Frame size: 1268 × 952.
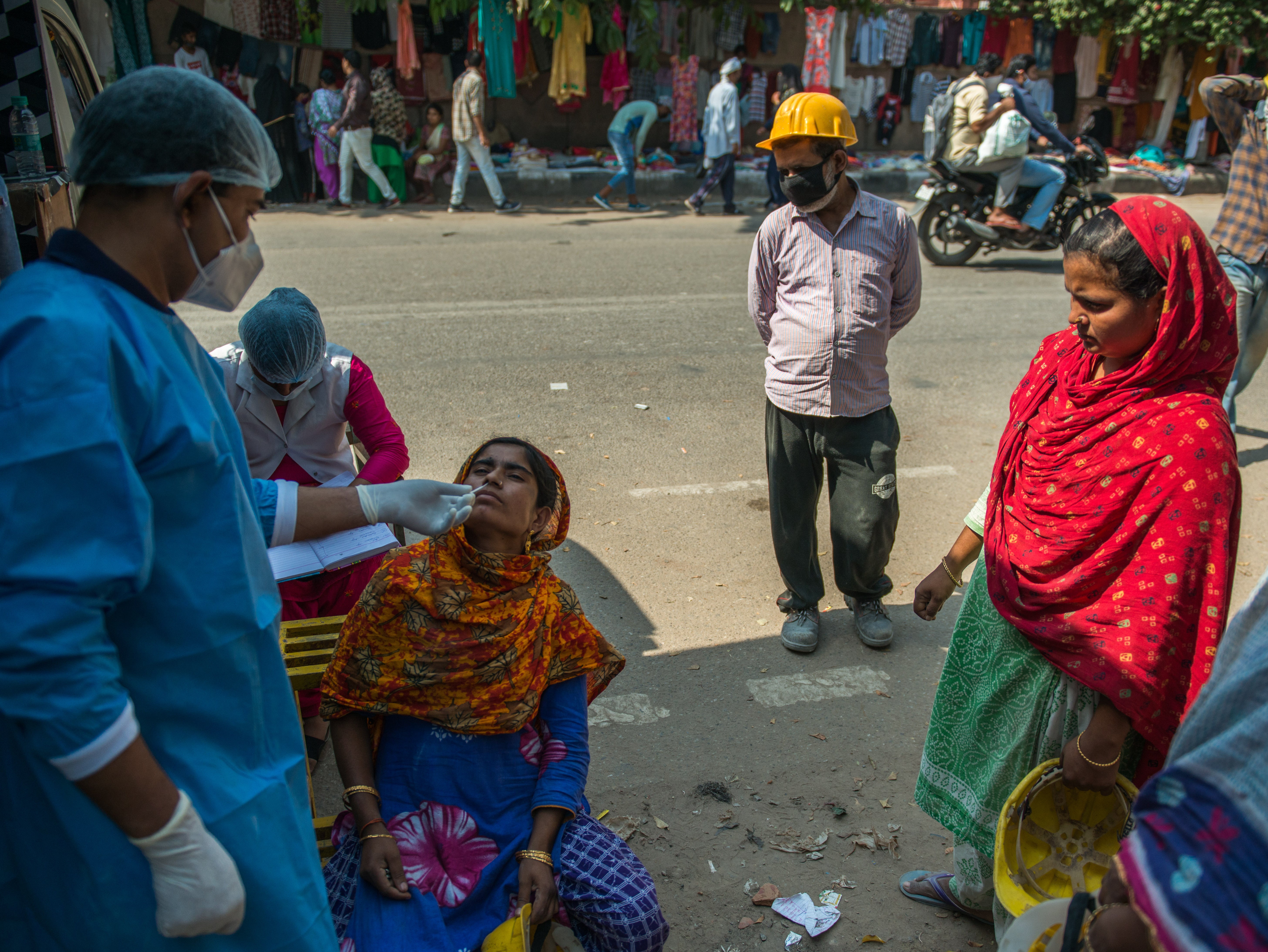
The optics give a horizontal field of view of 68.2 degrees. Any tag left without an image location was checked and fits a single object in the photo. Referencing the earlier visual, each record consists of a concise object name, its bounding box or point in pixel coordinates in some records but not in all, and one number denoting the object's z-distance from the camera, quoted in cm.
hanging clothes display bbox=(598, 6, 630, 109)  1413
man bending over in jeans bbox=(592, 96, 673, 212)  1250
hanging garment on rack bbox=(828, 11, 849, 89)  1448
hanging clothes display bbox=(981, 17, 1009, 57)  1606
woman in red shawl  184
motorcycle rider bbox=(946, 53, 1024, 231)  909
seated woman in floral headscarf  198
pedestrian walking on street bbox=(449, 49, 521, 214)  1187
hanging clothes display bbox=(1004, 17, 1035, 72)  1591
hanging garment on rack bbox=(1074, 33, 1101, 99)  1603
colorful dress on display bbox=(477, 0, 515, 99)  1291
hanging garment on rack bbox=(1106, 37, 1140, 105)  1605
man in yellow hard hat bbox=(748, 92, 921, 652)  333
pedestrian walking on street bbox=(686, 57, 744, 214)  1208
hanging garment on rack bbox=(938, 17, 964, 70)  1584
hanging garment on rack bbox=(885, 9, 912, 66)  1556
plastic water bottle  334
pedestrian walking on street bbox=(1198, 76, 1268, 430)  476
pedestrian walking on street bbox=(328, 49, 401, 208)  1177
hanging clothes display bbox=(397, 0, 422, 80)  1302
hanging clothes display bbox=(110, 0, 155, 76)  1206
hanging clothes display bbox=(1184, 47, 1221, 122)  1606
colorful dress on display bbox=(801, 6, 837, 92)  1405
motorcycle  928
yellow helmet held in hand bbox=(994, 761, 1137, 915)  197
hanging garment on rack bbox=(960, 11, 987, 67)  1590
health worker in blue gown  110
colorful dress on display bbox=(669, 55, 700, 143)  1445
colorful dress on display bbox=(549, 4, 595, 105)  1332
